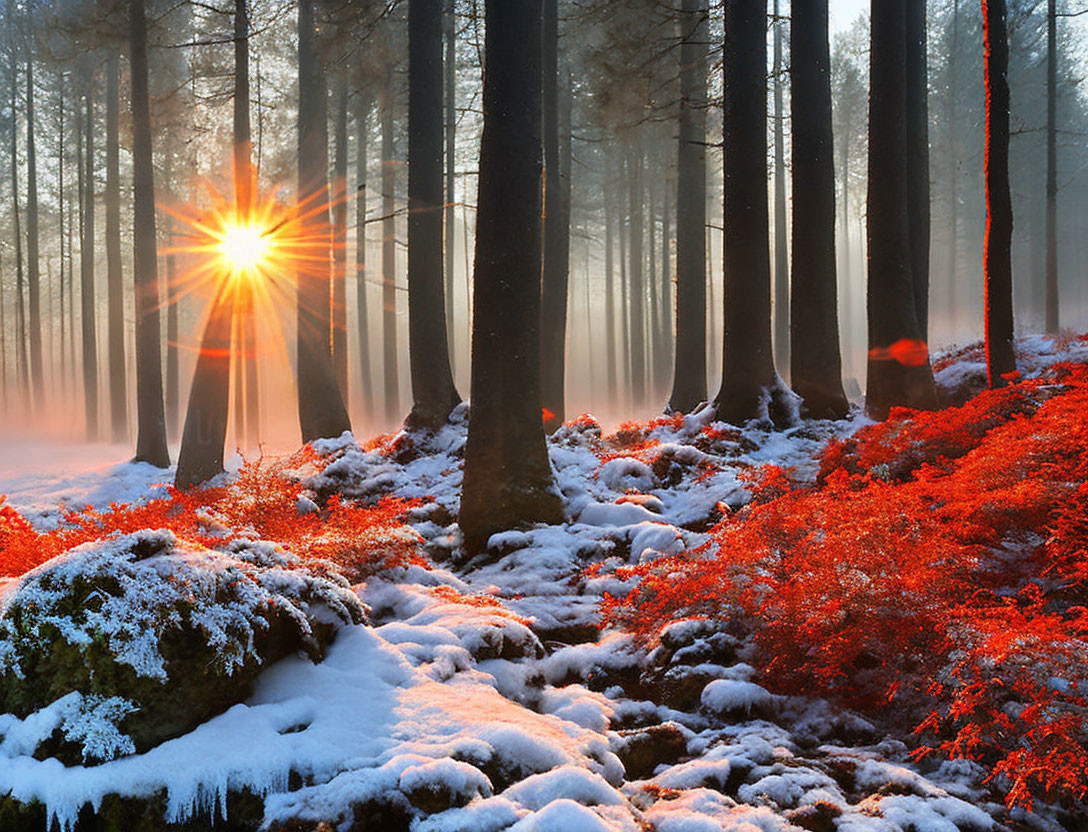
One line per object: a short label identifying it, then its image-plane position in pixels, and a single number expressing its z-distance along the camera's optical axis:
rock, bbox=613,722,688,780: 3.11
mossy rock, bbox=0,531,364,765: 2.54
